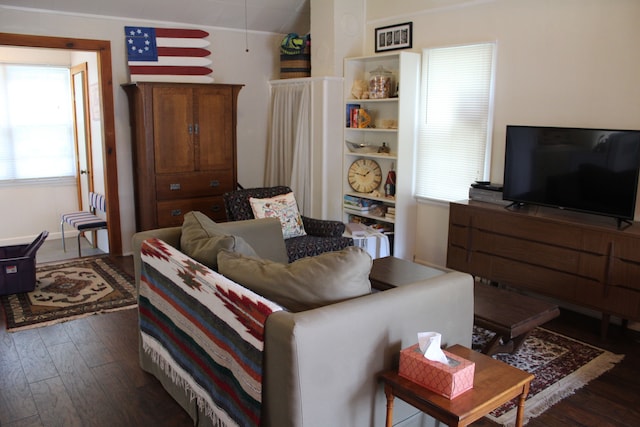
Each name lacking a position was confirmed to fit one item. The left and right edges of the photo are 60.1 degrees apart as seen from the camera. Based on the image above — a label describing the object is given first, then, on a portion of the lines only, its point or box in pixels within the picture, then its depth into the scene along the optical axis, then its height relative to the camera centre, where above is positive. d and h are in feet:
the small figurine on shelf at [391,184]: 16.72 -1.72
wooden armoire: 16.28 -0.72
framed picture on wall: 16.29 +2.68
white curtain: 17.93 -0.43
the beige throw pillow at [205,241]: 8.29 -1.79
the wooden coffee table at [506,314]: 9.48 -3.29
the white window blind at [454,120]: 14.61 +0.20
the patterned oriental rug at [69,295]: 12.83 -4.36
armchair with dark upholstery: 14.16 -2.72
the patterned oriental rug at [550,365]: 9.09 -4.50
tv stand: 11.19 -2.78
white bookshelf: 15.96 -0.31
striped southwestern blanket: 6.32 -2.75
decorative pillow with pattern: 14.66 -2.28
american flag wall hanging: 16.90 +2.16
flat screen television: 11.46 -0.89
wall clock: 17.33 -1.53
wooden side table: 5.63 -2.82
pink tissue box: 5.78 -2.61
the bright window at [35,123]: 19.48 +0.01
